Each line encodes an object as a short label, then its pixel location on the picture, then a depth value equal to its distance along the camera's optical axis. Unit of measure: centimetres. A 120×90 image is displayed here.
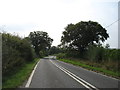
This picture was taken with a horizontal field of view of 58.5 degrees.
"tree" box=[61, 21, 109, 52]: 3339
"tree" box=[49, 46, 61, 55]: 10899
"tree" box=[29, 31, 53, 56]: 5377
